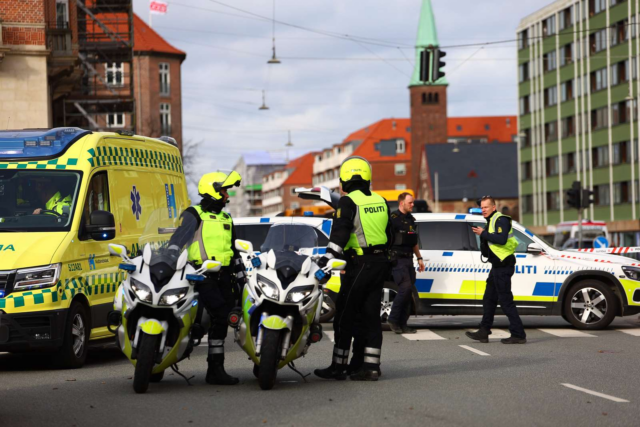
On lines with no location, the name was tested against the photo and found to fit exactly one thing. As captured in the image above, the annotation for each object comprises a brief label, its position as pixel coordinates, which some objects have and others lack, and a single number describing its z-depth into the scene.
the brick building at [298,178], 189.12
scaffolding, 54.06
